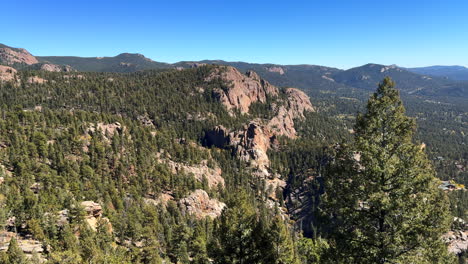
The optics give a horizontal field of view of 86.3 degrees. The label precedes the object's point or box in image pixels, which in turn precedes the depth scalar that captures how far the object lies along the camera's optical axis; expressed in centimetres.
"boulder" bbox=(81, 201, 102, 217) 6800
